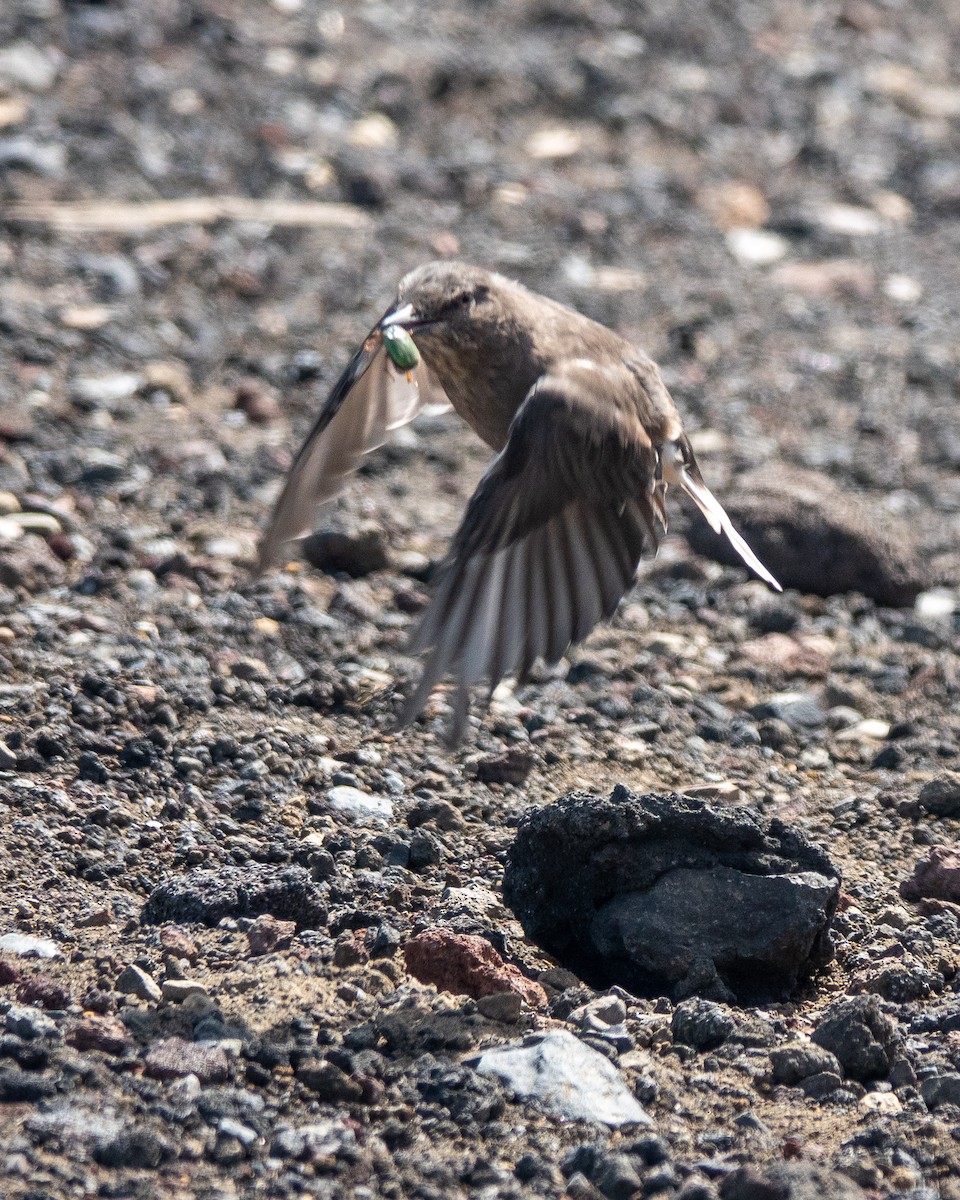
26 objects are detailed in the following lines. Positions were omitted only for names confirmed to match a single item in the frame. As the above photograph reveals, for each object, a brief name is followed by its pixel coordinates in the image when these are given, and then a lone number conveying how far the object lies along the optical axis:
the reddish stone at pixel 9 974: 7.96
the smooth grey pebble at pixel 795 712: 11.99
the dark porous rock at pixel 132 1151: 6.77
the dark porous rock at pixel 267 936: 8.49
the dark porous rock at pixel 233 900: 8.69
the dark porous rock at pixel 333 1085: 7.41
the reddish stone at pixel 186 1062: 7.39
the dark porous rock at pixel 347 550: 13.10
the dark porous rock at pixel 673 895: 8.67
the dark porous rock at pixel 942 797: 10.62
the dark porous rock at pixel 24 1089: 7.08
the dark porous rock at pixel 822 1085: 7.73
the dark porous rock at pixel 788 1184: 6.64
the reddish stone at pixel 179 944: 8.34
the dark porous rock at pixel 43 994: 7.85
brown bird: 9.09
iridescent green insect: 10.43
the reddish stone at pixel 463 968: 8.41
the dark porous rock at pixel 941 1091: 7.66
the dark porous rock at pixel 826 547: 13.65
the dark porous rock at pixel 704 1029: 8.11
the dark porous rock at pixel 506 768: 10.71
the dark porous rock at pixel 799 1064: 7.80
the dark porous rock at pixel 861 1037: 7.88
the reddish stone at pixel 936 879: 9.67
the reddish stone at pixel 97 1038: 7.51
